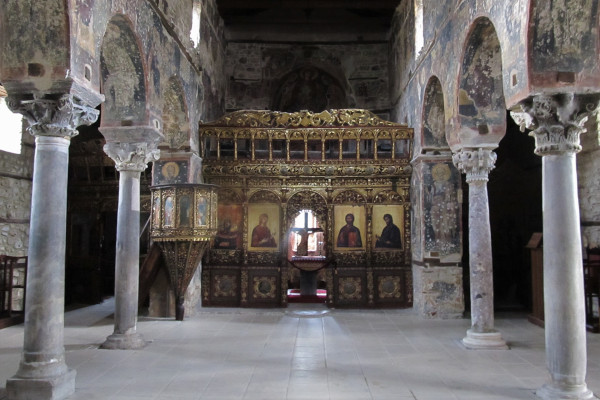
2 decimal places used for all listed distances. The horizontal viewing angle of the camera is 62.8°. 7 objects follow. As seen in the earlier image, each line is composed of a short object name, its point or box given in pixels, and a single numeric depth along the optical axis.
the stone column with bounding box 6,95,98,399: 5.41
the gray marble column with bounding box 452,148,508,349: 8.33
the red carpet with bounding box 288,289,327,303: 13.72
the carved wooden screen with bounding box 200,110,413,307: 12.71
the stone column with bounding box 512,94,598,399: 5.47
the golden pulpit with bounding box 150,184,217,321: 10.17
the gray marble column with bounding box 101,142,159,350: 8.13
